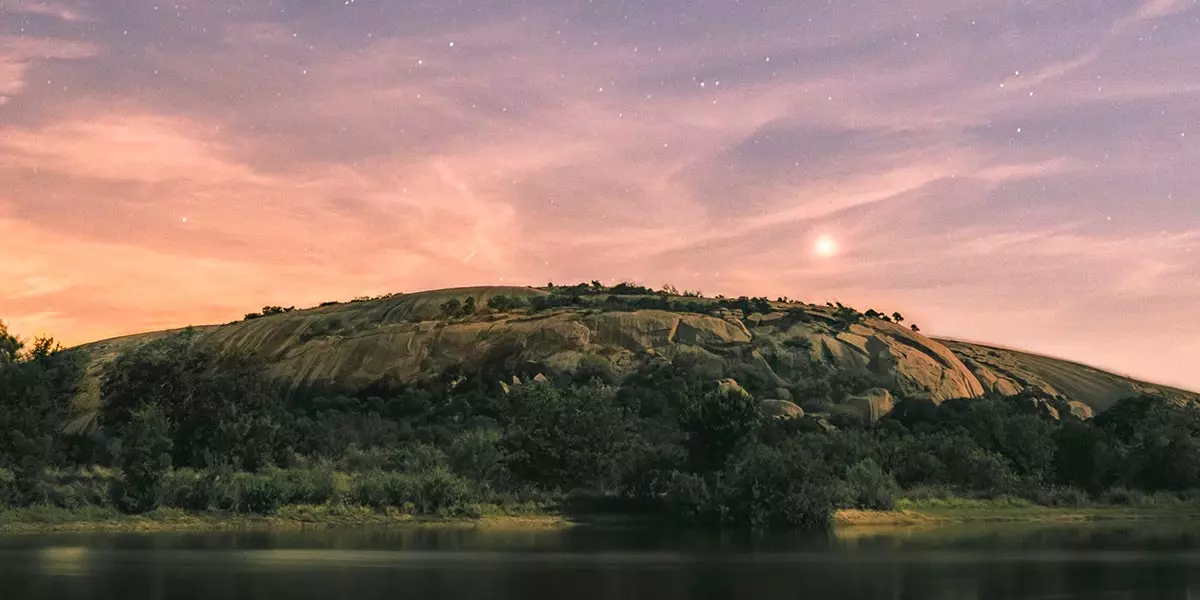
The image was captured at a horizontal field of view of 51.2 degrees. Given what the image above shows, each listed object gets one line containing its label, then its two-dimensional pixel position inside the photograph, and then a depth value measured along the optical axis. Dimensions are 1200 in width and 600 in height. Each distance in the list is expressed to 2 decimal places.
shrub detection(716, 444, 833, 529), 68.75
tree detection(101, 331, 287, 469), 76.81
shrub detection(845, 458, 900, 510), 77.81
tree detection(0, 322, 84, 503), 62.84
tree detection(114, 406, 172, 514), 63.66
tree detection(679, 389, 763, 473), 76.81
